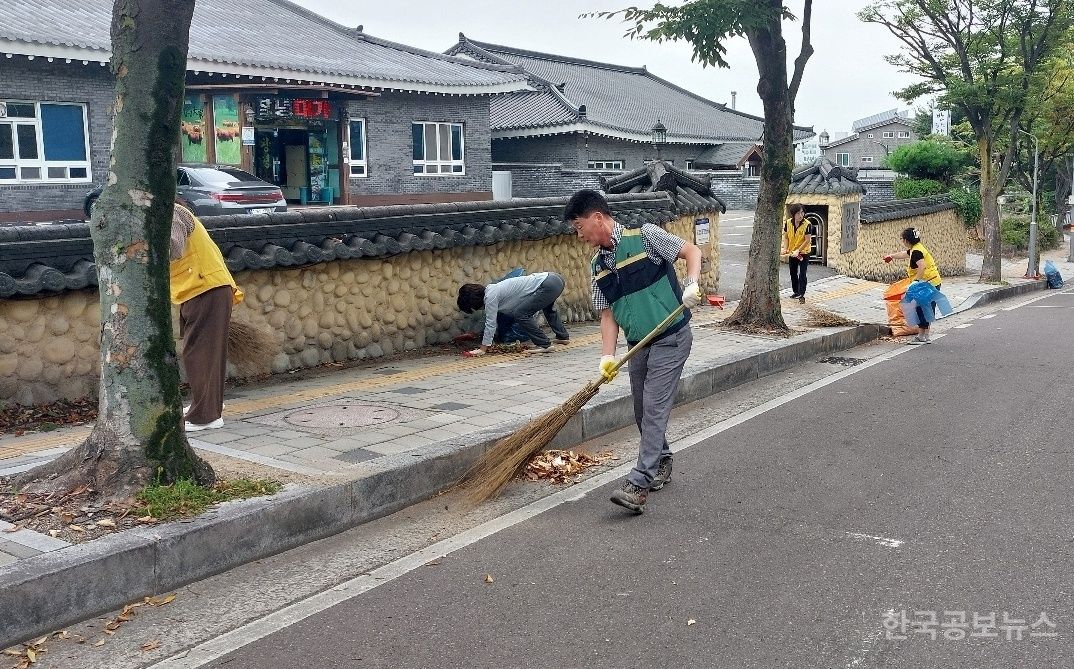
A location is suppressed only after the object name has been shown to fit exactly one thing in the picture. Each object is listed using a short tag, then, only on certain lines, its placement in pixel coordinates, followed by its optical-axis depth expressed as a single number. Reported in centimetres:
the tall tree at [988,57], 2344
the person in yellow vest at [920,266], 1296
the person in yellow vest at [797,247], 1673
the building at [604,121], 3450
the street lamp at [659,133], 2988
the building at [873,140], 6359
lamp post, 2772
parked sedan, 1770
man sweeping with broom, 589
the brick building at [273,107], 1973
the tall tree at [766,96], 1214
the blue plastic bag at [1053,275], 2697
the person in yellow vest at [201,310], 688
